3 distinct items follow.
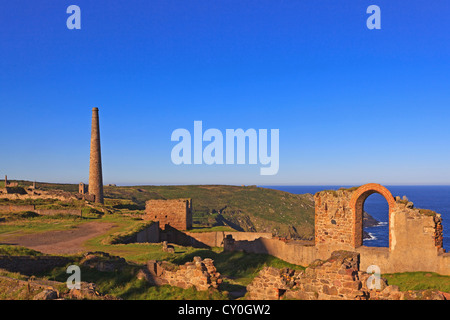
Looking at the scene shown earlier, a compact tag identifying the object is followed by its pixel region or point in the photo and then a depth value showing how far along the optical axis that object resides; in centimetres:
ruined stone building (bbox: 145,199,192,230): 3772
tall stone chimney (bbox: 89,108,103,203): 5641
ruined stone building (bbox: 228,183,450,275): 1655
